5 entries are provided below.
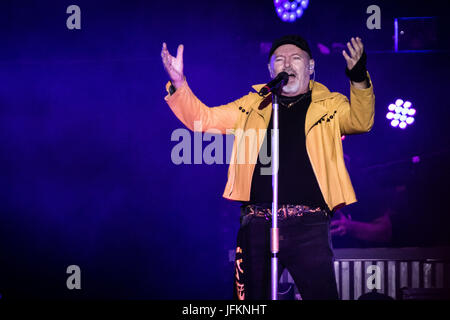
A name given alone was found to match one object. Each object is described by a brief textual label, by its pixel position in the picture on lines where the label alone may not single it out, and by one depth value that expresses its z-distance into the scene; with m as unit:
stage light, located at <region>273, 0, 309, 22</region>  9.98
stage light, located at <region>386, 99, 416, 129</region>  10.35
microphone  5.19
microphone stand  5.11
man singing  5.55
